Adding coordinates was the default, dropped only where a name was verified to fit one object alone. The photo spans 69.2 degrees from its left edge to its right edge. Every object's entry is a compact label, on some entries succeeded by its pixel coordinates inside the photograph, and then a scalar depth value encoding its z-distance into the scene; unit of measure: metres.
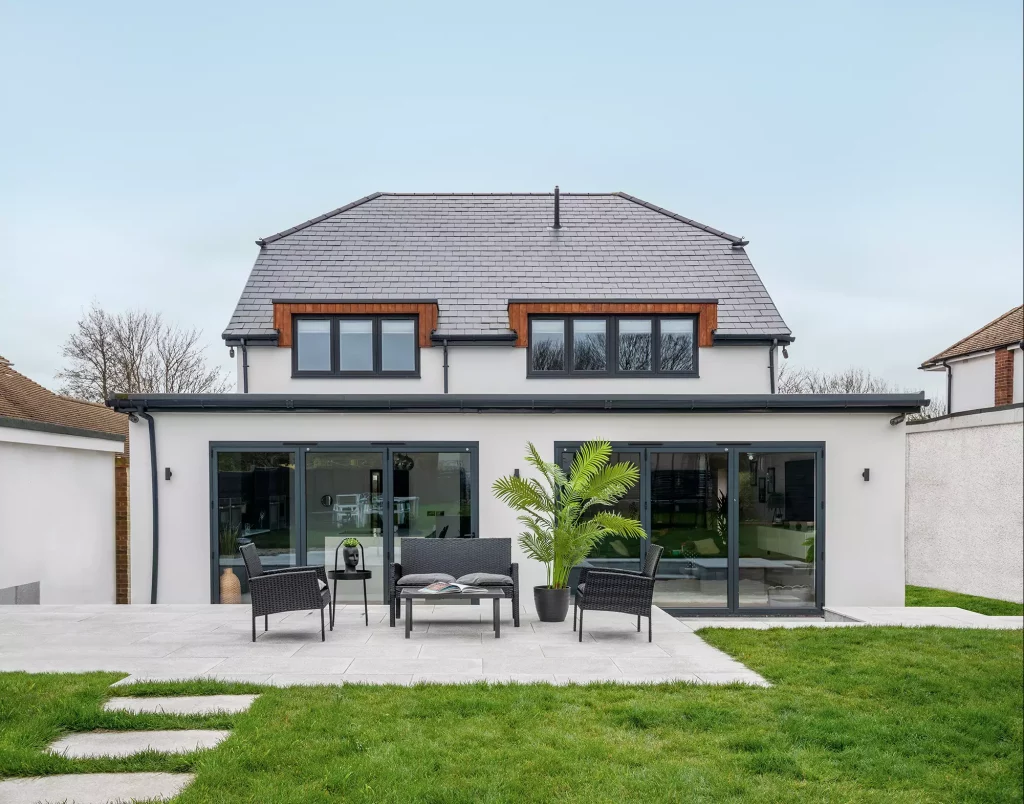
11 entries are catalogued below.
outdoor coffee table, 8.01
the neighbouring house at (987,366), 17.17
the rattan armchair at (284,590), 7.84
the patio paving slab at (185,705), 5.38
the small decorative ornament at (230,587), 10.70
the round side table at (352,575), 10.13
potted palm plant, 9.14
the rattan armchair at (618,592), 8.01
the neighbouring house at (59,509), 11.78
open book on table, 8.05
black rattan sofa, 9.20
